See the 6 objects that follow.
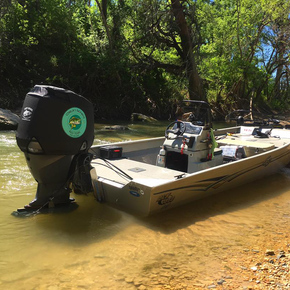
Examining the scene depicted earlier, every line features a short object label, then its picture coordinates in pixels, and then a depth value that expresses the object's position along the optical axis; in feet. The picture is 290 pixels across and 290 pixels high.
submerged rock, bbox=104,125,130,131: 42.22
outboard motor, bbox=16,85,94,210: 11.37
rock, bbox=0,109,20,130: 35.83
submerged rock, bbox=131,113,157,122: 54.29
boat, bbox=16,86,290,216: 11.78
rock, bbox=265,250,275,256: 10.67
